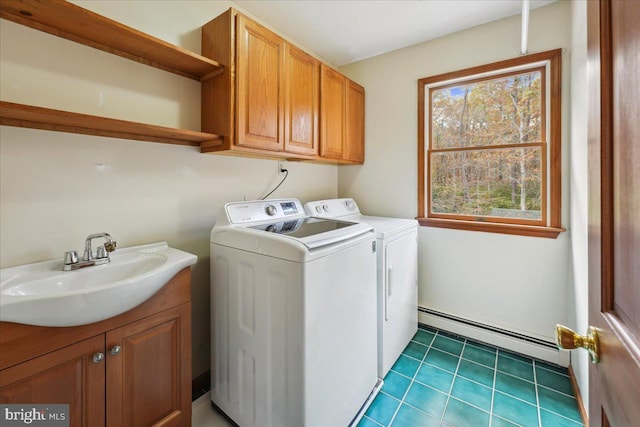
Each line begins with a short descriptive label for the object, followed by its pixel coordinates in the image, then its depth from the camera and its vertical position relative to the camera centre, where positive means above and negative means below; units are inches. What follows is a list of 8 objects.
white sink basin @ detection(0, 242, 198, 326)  33.6 -10.8
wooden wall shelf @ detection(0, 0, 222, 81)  41.9 +32.0
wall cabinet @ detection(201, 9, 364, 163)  61.4 +30.3
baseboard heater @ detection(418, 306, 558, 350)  80.7 -37.5
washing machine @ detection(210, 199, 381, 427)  48.6 -21.6
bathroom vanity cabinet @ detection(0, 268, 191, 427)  36.2 -23.5
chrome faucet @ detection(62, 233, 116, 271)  46.1 -7.5
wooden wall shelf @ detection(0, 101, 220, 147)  39.5 +15.5
